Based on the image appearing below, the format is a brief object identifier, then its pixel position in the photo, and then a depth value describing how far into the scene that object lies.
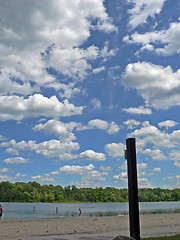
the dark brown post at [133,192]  11.24
